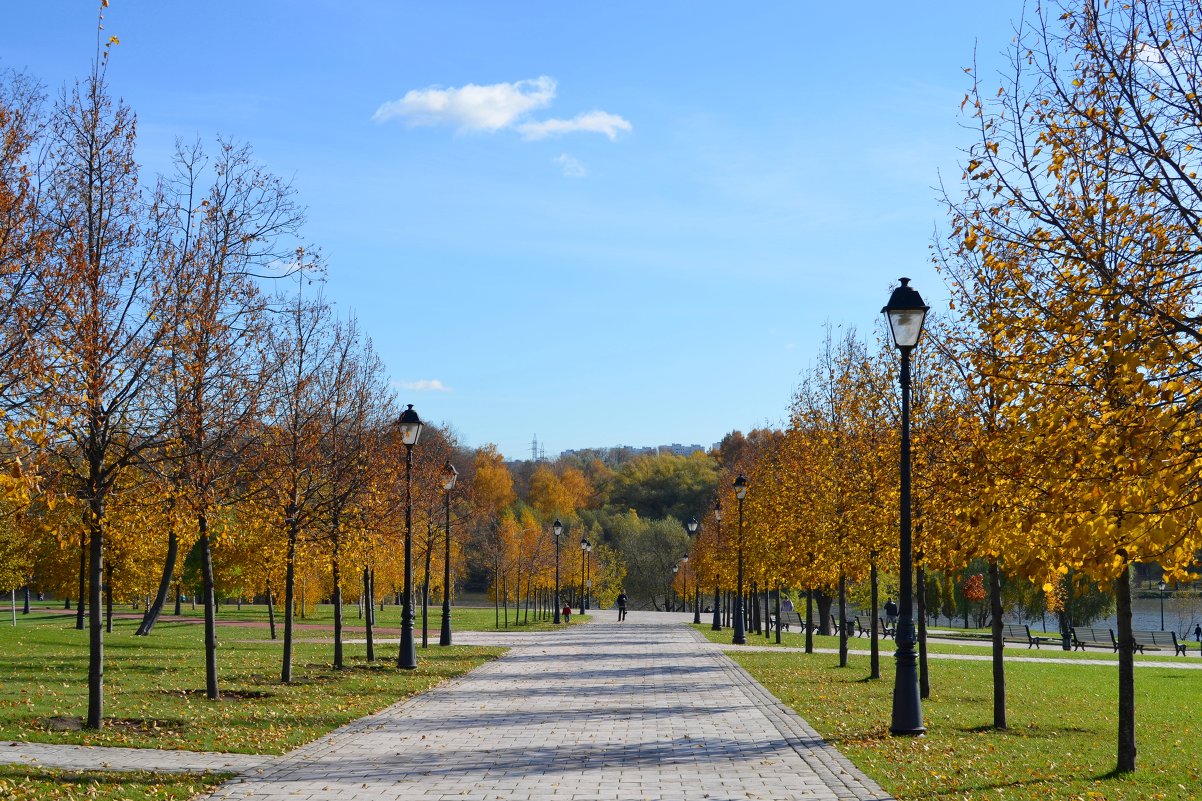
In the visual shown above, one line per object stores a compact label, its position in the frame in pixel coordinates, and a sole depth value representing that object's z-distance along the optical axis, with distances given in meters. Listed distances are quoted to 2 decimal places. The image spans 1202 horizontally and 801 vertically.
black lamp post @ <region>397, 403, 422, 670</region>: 22.32
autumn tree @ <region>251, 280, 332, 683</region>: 16.92
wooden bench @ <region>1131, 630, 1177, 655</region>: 38.52
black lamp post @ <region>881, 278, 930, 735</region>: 13.19
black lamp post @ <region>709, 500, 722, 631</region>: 45.97
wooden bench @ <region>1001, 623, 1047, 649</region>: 42.09
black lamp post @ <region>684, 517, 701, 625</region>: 57.00
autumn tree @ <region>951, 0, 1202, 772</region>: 7.47
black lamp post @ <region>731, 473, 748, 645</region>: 32.72
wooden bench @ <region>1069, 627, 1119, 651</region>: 39.83
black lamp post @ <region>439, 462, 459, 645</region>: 28.08
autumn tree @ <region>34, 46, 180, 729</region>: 11.27
